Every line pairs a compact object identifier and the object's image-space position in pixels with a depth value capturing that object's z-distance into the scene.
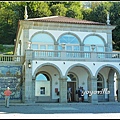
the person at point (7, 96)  16.45
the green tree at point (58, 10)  53.50
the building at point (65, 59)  20.91
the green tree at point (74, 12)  54.44
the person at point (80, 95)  22.88
